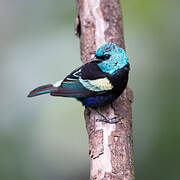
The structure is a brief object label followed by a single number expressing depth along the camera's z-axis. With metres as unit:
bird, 6.33
